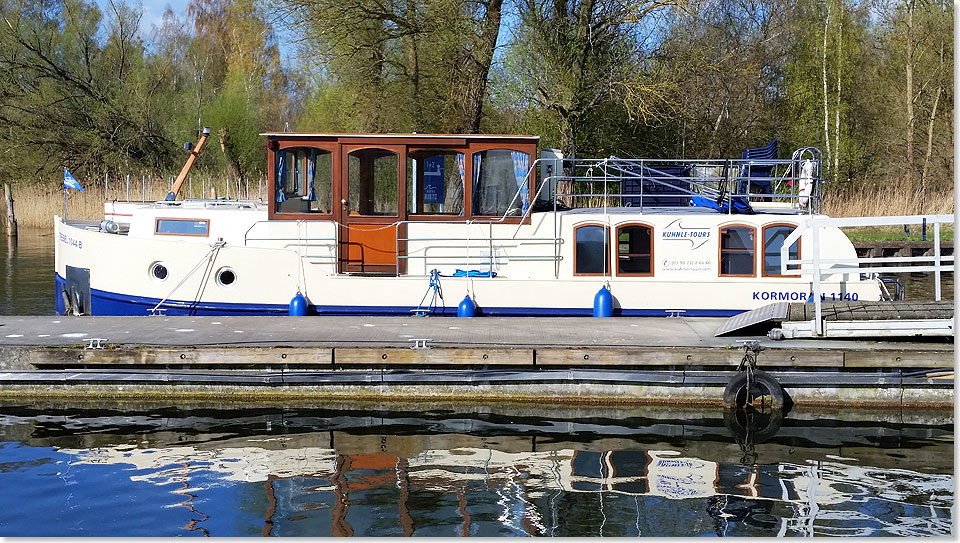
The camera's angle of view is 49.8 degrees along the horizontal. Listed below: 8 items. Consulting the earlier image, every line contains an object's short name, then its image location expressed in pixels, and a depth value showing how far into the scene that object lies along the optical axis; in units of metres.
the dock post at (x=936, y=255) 11.62
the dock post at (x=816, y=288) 11.41
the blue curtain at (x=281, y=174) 15.12
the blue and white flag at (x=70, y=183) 17.27
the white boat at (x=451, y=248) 14.66
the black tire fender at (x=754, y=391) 11.27
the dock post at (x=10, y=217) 33.47
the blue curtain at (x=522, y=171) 14.88
